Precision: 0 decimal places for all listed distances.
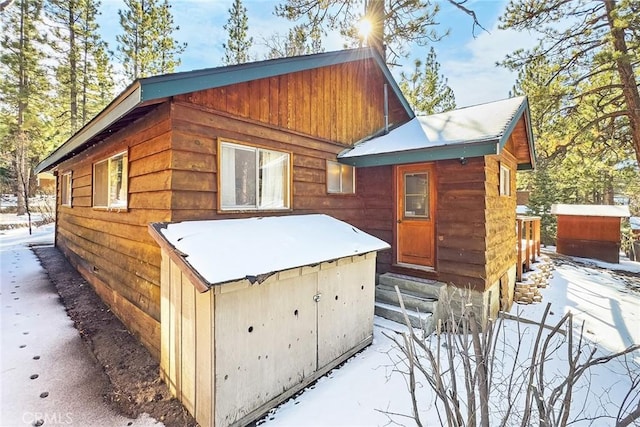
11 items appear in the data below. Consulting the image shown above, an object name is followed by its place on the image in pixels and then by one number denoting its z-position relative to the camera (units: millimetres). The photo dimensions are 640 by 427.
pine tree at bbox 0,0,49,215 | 14500
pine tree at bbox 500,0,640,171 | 8492
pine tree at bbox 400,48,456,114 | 13172
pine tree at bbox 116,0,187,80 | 14289
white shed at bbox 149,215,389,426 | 2678
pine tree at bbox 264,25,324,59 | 12625
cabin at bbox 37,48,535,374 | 3770
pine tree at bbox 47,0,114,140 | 15289
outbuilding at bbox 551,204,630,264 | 12492
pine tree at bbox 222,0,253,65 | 15664
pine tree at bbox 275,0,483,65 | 9000
